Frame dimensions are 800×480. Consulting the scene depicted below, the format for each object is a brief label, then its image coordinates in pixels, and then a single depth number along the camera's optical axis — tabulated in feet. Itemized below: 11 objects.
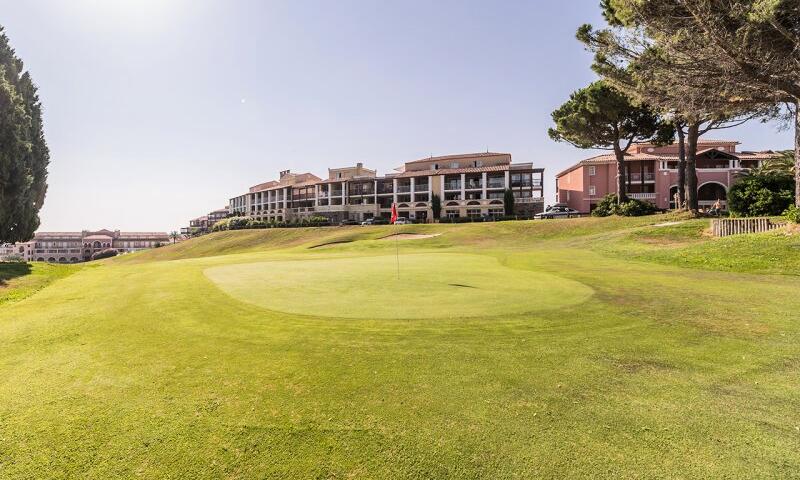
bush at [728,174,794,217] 92.12
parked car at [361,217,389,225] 268.62
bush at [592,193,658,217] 151.30
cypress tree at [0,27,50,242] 88.12
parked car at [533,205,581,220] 209.75
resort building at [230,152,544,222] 267.18
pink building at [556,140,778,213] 208.95
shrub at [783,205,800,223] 69.97
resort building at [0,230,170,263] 507.71
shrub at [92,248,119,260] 468.38
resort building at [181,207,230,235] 565.53
